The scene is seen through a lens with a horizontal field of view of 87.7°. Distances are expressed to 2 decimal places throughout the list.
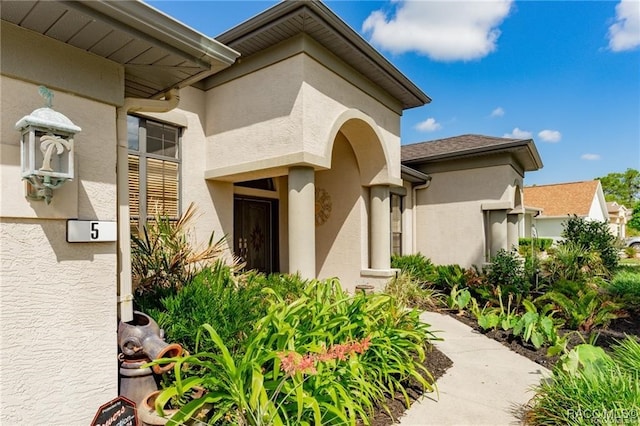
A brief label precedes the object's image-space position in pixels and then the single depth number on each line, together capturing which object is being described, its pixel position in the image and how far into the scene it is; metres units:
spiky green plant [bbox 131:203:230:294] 4.96
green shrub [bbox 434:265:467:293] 10.07
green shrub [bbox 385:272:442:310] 8.85
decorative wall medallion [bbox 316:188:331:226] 10.38
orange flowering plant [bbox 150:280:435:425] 2.93
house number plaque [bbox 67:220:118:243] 3.11
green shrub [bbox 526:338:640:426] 3.22
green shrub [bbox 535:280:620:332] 7.03
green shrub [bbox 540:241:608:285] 11.06
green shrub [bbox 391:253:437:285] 10.80
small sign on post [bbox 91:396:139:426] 2.90
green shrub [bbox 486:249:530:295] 8.90
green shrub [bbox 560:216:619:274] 13.49
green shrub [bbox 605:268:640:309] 8.76
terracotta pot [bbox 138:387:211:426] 3.16
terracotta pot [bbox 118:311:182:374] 3.48
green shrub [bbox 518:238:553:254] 21.71
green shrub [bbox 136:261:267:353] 3.94
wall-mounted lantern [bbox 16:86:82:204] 2.71
